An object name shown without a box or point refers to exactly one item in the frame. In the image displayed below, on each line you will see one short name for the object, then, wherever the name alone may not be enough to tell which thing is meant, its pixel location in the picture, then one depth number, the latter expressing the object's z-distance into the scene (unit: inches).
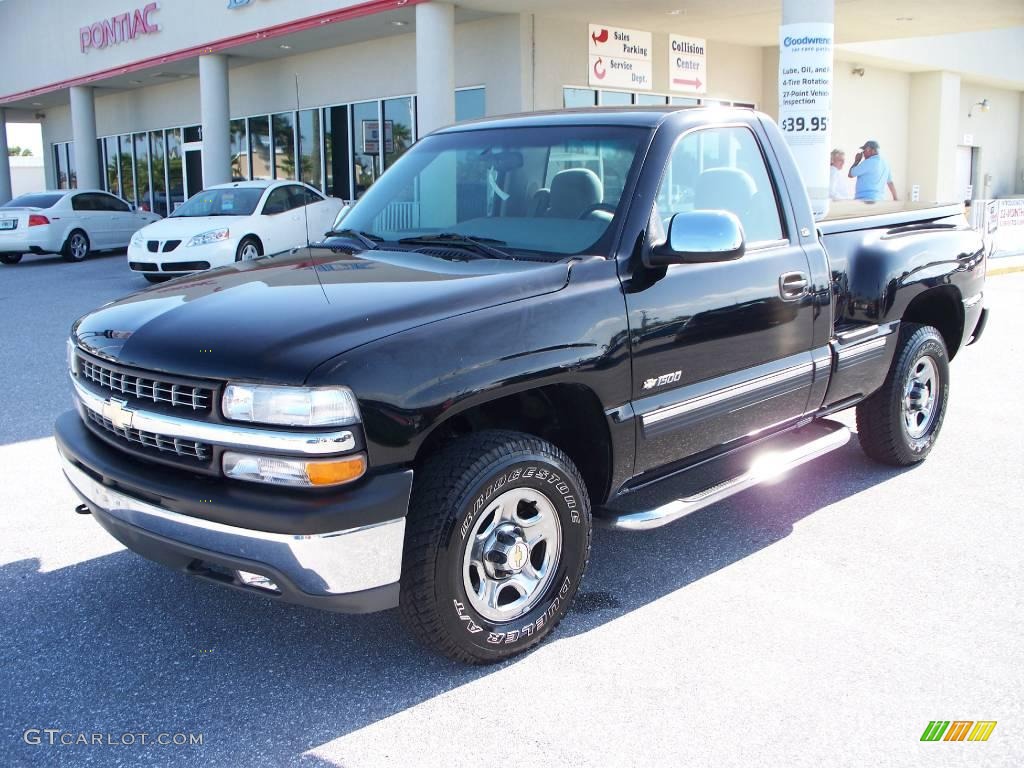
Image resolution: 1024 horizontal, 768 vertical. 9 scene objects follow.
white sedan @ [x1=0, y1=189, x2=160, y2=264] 751.7
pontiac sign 869.8
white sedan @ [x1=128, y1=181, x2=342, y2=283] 554.9
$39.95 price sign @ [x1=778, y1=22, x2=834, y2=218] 442.9
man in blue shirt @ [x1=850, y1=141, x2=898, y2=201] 543.2
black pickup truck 114.0
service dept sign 696.4
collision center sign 756.6
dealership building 663.1
